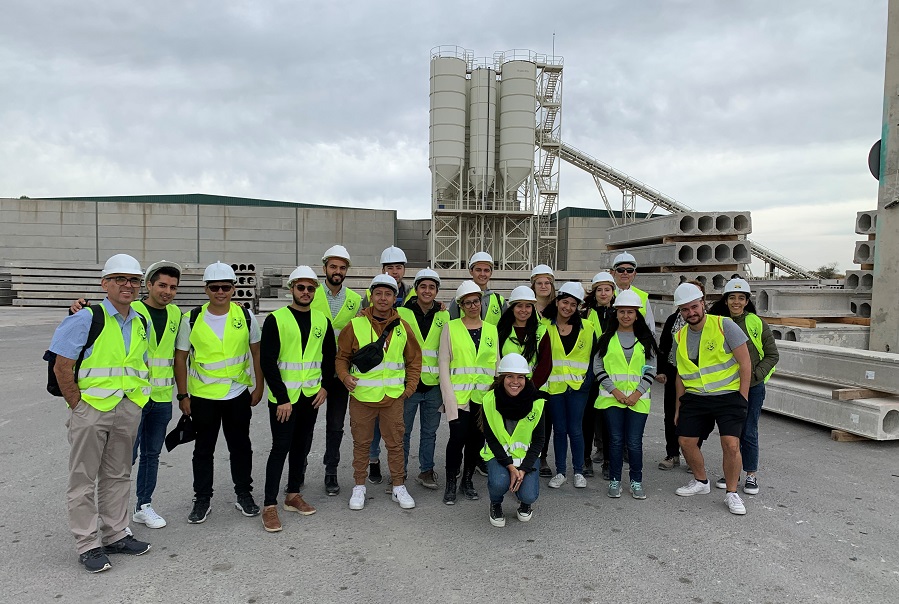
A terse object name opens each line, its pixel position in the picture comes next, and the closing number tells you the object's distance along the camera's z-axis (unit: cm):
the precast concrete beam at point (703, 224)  830
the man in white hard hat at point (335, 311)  443
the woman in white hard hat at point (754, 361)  442
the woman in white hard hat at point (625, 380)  436
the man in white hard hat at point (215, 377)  370
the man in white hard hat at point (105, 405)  314
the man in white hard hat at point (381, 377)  413
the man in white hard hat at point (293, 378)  379
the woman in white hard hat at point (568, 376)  455
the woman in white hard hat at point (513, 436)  386
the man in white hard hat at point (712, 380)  416
